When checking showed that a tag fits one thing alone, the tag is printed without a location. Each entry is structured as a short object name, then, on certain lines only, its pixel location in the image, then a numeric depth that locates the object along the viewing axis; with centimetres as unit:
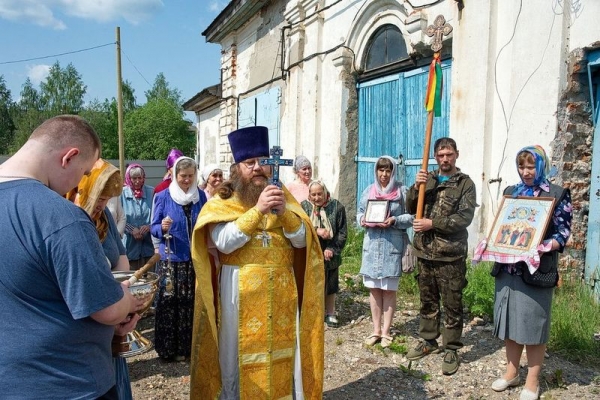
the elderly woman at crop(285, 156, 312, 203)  546
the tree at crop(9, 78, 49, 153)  4241
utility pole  1373
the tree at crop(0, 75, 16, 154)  4540
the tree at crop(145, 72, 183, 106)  5350
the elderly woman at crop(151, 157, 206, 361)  448
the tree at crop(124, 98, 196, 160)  3397
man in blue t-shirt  159
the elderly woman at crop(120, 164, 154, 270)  551
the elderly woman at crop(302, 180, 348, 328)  520
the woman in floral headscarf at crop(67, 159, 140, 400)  271
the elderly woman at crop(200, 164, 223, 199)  561
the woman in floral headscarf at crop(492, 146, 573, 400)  355
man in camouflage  414
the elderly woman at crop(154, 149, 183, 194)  566
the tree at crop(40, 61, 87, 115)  4566
